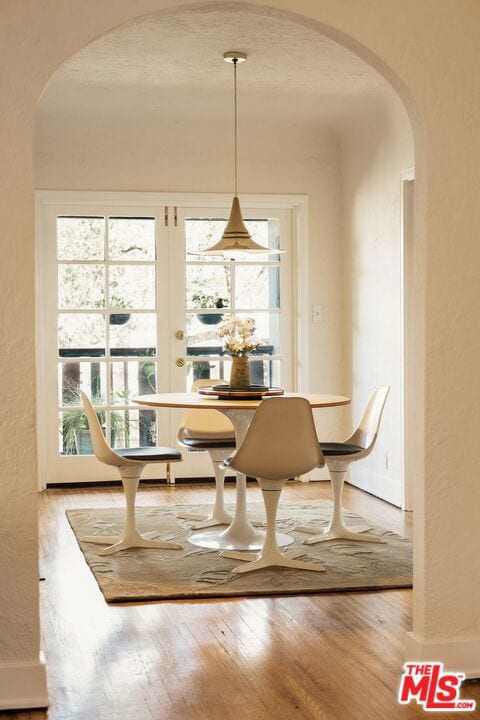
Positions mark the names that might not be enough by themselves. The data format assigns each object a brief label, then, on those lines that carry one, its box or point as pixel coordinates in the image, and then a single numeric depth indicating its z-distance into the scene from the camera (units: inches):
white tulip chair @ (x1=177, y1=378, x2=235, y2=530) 214.7
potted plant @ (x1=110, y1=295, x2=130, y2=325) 277.1
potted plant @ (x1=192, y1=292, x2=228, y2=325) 283.1
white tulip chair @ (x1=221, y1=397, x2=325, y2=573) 171.8
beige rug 164.2
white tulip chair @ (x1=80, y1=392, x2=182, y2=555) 193.0
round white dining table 189.5
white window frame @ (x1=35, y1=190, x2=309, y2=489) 270.5
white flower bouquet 202.1
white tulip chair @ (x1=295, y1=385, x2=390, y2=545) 200.5
